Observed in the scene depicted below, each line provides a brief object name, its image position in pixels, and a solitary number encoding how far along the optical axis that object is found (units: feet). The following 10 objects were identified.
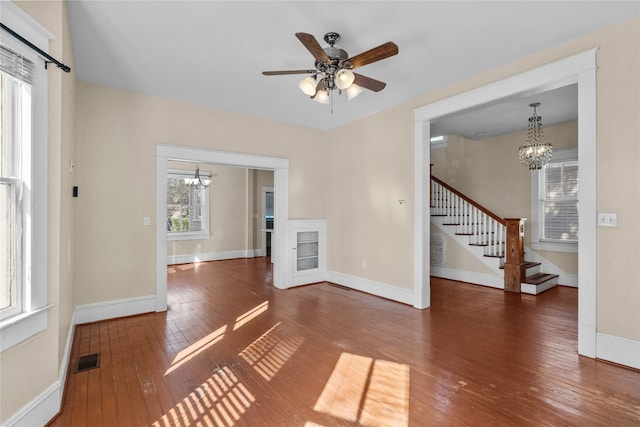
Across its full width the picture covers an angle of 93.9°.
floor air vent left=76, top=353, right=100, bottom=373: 8.45
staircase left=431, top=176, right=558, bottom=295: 16.78
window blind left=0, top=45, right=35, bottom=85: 5.49
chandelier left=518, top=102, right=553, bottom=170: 15.51
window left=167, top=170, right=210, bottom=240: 26.16
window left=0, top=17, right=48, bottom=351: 5.74
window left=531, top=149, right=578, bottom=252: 18.12
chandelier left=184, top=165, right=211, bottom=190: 25.05
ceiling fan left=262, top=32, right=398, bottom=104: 7.63
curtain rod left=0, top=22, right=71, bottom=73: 5.48
